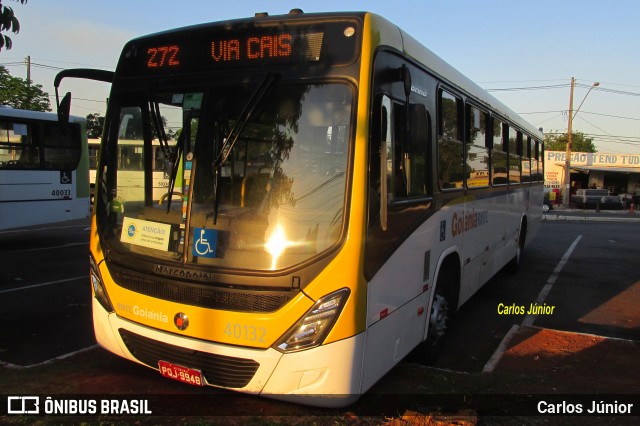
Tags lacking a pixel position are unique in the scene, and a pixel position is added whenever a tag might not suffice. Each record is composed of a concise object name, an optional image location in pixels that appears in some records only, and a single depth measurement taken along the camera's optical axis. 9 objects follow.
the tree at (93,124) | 30.58
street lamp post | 38.98
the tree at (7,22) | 3.93
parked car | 36.09
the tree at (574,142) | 82.12
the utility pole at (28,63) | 33.72
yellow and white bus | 3.24
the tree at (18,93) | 25.30
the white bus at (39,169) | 11.27
